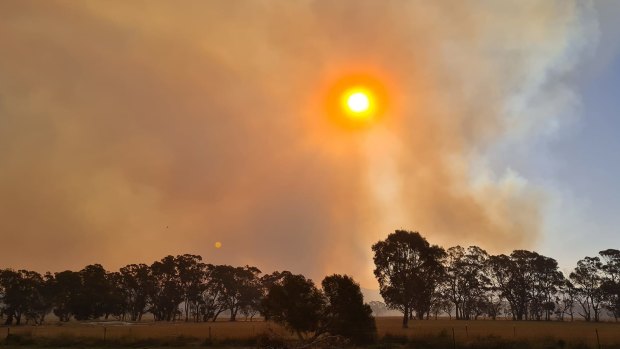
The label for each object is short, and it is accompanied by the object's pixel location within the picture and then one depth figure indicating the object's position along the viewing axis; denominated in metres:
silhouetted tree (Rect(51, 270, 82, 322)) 112.01
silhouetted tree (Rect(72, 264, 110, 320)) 110.69
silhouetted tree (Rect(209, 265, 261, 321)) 144.88
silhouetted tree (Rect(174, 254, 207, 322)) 140.38
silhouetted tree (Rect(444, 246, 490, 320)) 135.62
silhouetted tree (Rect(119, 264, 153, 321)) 133.50
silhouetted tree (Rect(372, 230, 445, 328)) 82.94
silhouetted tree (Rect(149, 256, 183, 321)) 135.75
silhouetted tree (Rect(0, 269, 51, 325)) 106.69
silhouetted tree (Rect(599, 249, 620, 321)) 127.81
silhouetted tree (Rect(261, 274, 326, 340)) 42.78
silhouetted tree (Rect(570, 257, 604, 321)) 134.00
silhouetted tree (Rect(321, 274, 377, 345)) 41.50
